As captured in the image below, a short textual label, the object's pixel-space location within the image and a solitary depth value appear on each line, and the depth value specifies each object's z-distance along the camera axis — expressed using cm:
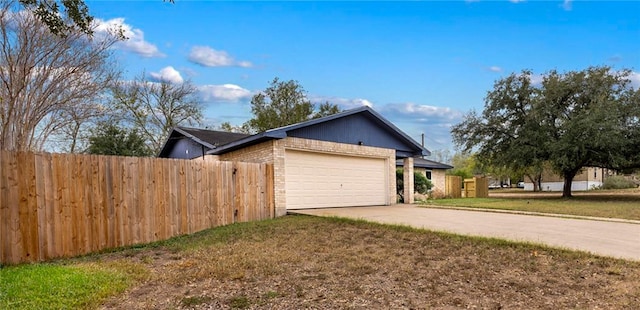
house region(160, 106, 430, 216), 1155
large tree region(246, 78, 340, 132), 3195
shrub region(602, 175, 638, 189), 3675
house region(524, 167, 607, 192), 4010
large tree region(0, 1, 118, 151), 1368
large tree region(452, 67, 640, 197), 1744
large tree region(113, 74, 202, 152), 2655
